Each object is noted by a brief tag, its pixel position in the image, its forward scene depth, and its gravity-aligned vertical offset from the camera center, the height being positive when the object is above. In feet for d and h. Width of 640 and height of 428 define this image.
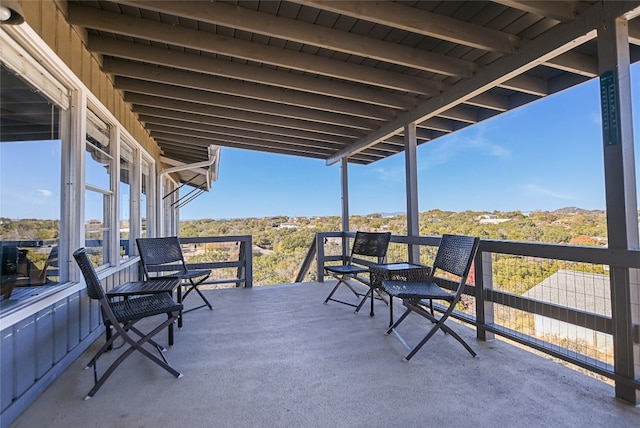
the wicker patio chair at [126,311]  5.84 -1.84
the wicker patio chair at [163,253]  10.66 -1.05
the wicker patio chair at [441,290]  7.55 -1.81
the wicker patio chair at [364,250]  11.84 -1.21
